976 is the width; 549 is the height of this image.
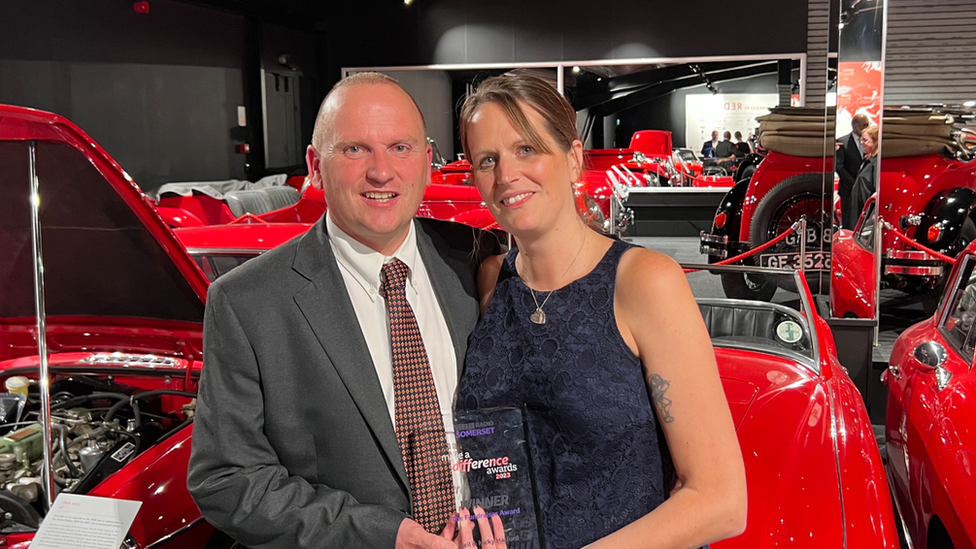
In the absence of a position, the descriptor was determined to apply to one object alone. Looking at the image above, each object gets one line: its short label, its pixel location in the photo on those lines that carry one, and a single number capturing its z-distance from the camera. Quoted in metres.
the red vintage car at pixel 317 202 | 6.91
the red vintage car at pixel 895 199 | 6.67
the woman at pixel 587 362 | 1.45
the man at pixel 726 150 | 11.51
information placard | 1.52
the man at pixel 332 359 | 1.44
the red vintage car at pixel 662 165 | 11.41
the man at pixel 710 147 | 11.62
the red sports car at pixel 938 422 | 2.23
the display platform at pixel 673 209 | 11.80
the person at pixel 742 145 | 11.42
